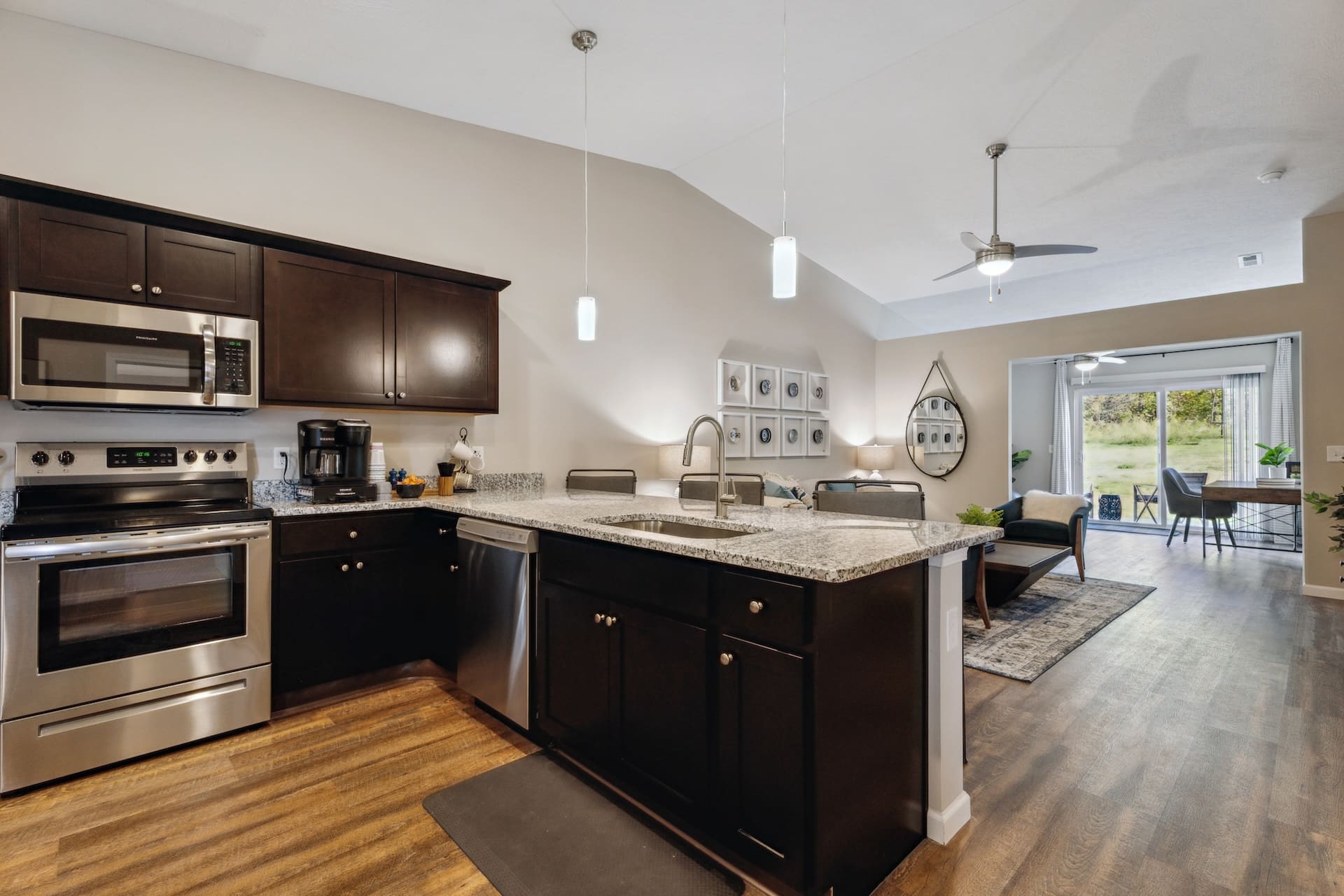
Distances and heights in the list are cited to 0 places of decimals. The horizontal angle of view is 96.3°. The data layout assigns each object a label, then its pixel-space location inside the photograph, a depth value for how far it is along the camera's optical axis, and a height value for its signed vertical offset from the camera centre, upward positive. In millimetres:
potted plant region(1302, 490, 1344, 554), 4184 -394
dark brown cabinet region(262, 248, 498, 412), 2895 +587
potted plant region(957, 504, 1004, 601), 3775 -644
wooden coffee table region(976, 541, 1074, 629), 4090 -833
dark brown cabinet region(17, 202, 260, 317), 2316 +774
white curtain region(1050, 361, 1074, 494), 9633 +54
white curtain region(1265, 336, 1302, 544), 7598 +596
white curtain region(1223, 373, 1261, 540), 8016 +307
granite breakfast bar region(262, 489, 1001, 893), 1458 -306
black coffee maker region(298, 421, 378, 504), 2926 -58
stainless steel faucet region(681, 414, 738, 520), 2174 -189
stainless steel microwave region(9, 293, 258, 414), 2299 +375
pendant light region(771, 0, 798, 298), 2246 +683
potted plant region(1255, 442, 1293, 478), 6789 -78
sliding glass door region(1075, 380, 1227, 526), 8477 +115
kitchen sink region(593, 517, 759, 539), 2381 -328
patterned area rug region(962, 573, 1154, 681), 3357 -1169
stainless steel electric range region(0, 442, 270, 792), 2111 -622
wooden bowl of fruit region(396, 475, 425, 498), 3322 -215
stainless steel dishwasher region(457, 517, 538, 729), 2355 -693
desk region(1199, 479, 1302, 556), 5586 -428
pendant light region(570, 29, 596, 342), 3438 +752
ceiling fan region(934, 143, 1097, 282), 3916 +1321
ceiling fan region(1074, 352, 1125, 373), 7089 +1053
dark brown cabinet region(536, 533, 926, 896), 1443 -711
